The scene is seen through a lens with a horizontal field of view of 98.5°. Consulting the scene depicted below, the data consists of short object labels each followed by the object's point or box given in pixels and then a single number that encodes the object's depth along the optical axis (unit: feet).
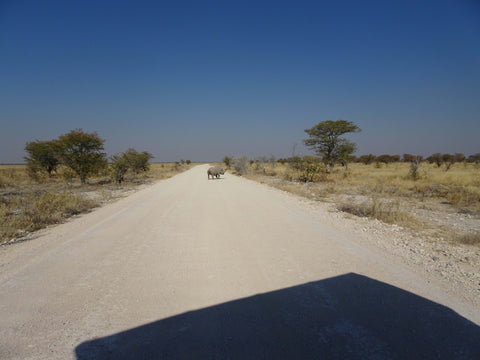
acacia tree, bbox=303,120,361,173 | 79.51
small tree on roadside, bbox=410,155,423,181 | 52.20
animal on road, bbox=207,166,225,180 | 68.90
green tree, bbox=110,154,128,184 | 58.13
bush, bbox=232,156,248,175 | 98.29
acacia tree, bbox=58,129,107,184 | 51.60
